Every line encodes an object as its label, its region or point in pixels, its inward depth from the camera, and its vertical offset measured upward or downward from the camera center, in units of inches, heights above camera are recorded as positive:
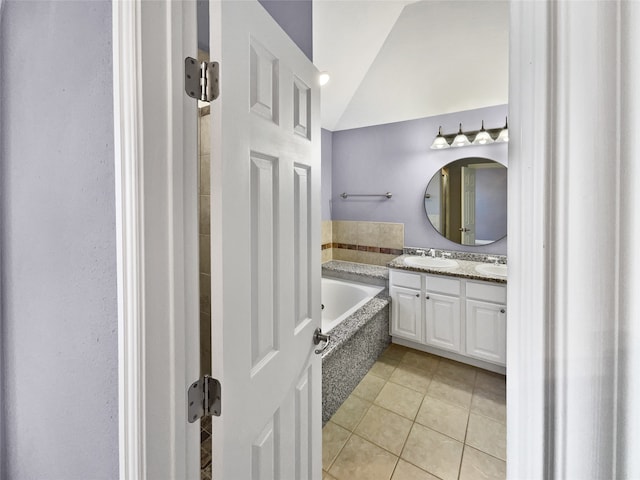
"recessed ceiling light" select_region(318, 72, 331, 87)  80.0 +45.6
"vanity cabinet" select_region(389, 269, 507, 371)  89.5 -28.4
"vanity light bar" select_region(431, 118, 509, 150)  105.3 +36.7
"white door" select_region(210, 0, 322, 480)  27.3 -1.6
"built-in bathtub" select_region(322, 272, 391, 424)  74.7 -32.2
